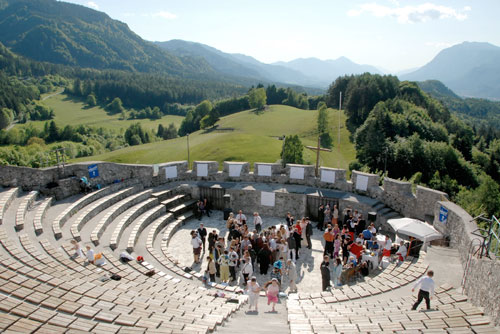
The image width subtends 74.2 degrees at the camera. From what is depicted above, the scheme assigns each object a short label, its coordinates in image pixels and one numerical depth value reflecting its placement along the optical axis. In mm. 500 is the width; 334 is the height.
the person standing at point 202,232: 15190
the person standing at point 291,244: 14172
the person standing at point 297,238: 15026
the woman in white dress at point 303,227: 15680
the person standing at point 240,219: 16341
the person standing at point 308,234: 15909
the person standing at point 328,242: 14484
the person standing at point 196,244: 14179
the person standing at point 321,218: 18281
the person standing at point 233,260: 12898
